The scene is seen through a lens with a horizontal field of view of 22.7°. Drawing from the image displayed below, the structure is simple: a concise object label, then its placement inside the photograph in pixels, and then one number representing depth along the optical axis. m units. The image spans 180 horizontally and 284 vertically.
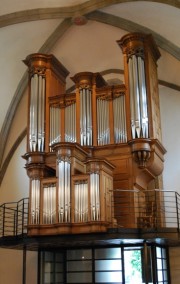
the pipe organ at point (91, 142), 11.20
